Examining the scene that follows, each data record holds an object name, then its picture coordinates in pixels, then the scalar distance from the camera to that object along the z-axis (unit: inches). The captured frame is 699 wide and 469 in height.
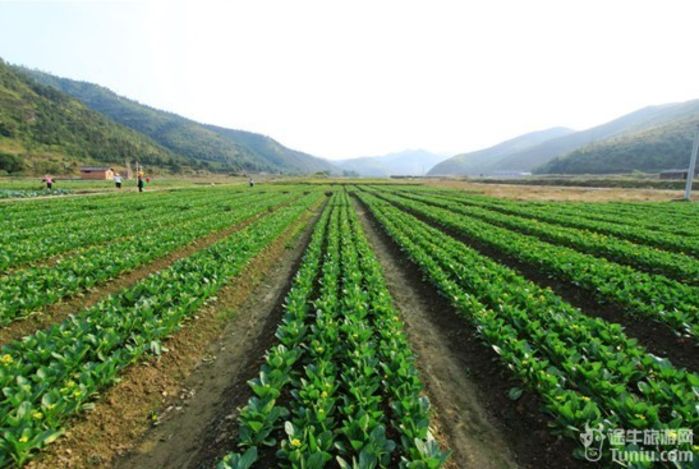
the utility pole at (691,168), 1566.2
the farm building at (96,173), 3656.5
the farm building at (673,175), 3173.2
